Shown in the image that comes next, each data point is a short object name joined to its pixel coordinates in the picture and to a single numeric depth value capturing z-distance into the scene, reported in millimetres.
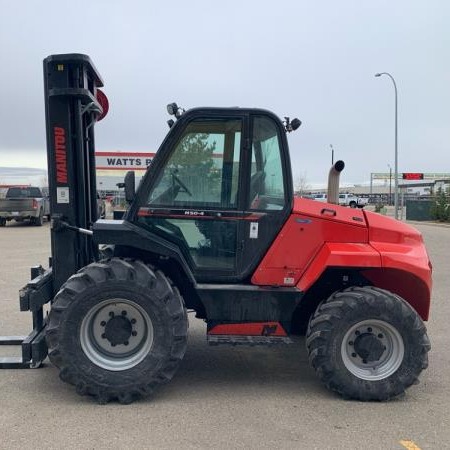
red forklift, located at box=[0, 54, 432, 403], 4215
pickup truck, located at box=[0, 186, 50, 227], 23875
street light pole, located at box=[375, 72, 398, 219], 32519
